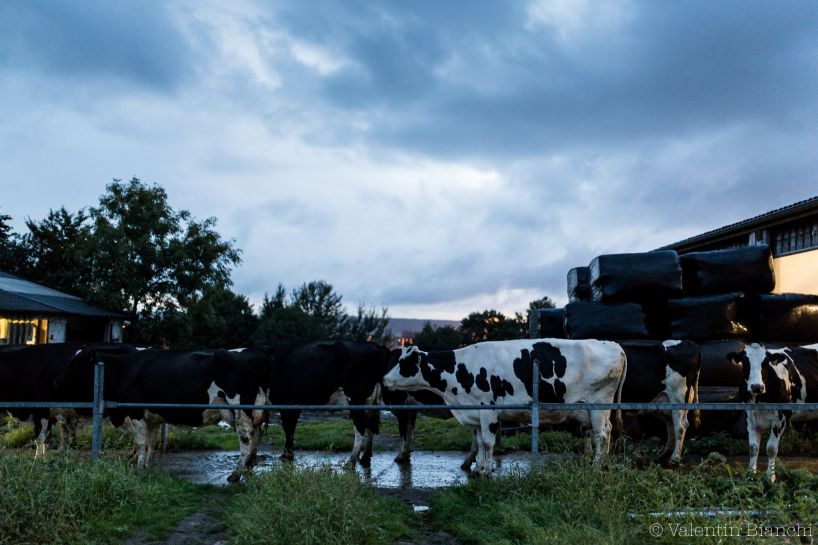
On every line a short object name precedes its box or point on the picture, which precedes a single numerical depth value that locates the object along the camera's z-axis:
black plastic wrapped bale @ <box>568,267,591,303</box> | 15.16
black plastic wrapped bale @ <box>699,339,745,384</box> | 11.91
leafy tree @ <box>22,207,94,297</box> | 45.56
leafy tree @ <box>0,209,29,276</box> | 51.31
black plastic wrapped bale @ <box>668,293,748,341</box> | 12.01
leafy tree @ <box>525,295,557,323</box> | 82.79
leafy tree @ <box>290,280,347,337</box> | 77.50
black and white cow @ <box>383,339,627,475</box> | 10.29
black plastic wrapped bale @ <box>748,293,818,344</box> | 12.10
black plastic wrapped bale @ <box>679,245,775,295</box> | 12.16
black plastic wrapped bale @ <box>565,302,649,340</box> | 12.16
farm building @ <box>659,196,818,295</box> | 15.70
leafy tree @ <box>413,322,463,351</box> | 76.71
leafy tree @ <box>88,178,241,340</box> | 42.78
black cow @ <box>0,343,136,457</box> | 12.40
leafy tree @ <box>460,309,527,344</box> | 79.75
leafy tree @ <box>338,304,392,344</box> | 79.69
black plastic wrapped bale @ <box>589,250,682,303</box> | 12.20
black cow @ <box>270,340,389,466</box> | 11.69
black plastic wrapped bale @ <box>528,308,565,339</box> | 14.68
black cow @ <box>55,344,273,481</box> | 10.18
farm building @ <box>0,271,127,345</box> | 31.67
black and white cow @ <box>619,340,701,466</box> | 11.17
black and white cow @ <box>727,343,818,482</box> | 9.98
